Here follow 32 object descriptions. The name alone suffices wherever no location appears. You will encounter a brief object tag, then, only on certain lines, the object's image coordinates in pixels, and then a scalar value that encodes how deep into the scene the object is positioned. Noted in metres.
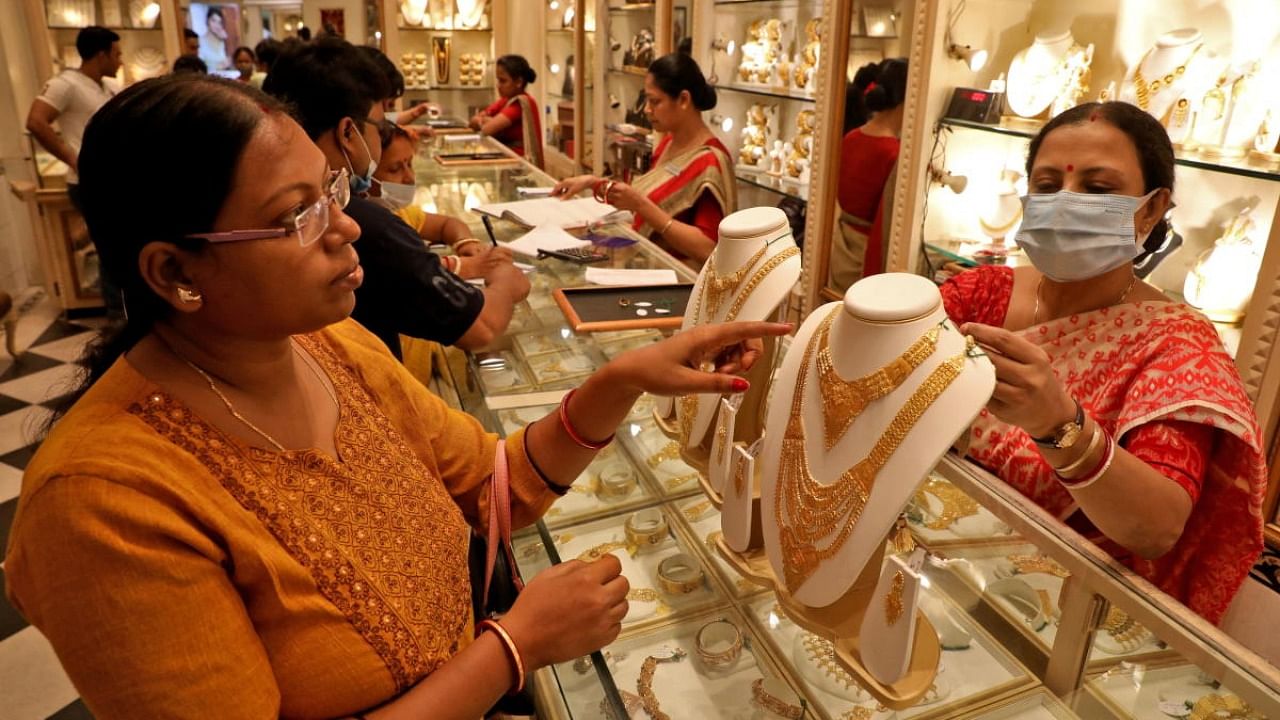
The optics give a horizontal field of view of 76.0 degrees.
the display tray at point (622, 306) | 1.69
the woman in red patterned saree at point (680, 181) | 2.53
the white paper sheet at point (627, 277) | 1.96
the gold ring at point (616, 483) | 1.26
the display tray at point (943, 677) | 0.88
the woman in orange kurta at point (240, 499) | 0.63
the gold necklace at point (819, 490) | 0.80
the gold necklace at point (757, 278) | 1.10
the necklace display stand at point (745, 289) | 1.10
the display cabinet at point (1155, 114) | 2.01
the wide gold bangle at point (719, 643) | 0.95
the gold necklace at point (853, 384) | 0.80
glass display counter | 0.82
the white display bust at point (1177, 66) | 2.05
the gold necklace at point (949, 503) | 1.08
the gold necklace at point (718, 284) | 1.12
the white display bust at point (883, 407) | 0.79
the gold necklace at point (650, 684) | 0.88
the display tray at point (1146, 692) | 0.79
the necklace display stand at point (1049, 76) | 2.42
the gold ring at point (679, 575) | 1.07
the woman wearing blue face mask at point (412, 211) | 2.07
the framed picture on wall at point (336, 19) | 7.11
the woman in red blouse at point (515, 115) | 5.35
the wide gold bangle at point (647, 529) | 1.16
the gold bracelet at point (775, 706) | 0.89
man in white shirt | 4.36
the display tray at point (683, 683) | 0.89
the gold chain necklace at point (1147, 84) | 2.07
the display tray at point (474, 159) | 3.89
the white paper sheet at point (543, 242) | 2.32
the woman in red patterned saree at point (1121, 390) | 0.99
